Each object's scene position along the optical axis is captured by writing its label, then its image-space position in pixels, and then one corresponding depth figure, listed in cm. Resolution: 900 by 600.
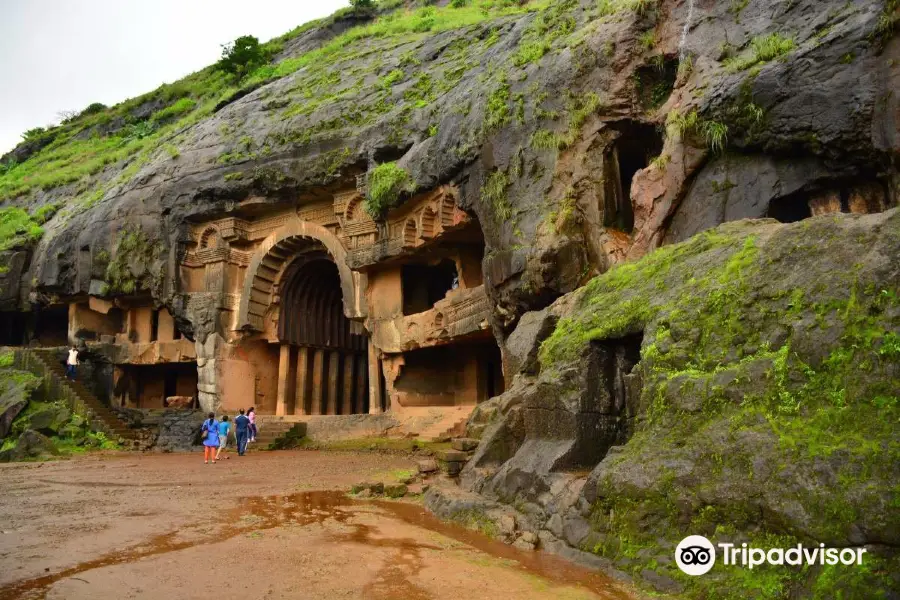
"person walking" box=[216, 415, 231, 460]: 1797
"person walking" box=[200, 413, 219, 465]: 1692
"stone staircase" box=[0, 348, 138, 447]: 2209
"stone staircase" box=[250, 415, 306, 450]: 2090
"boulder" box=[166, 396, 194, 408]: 2612
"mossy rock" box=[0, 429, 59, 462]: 1779
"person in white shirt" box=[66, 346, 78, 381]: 2494
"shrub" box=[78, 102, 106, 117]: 4794
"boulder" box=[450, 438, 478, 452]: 1048
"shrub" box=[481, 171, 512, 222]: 1474
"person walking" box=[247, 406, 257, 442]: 1984
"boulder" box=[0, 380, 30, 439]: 1984
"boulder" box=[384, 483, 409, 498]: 975
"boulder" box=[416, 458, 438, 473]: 1109
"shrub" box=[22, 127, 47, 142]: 4723
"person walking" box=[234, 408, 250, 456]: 1852
